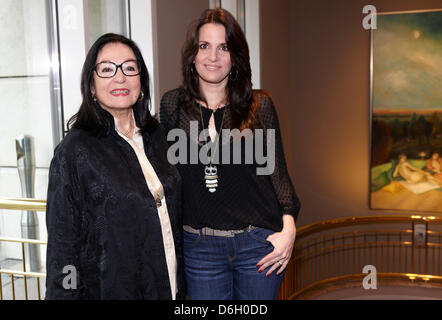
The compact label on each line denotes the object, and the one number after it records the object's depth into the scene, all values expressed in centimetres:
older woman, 148
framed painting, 640
